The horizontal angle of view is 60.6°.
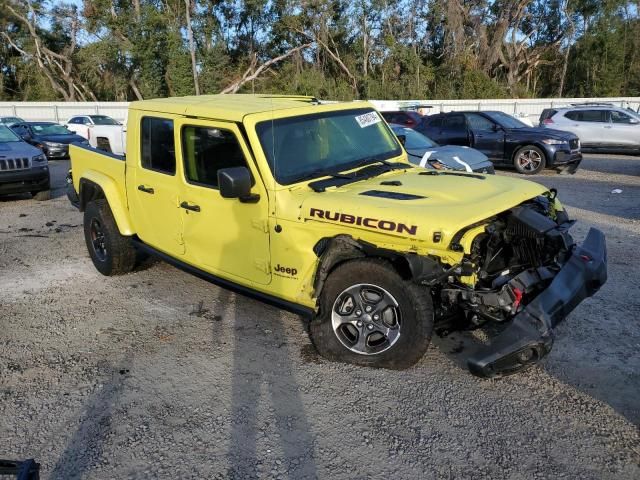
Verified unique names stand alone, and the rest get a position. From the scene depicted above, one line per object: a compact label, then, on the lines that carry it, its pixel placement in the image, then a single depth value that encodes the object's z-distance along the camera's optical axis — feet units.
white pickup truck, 48.65
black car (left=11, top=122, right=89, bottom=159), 61.41
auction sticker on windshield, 16.10
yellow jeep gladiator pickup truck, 11.46
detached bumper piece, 10.61
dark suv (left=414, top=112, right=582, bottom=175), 43.01
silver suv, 54.70
